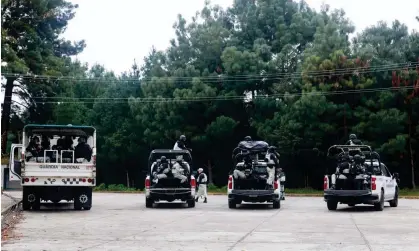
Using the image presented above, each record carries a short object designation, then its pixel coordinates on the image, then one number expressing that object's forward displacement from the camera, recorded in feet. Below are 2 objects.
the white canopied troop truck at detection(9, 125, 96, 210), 69.82
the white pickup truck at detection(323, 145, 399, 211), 73.97
